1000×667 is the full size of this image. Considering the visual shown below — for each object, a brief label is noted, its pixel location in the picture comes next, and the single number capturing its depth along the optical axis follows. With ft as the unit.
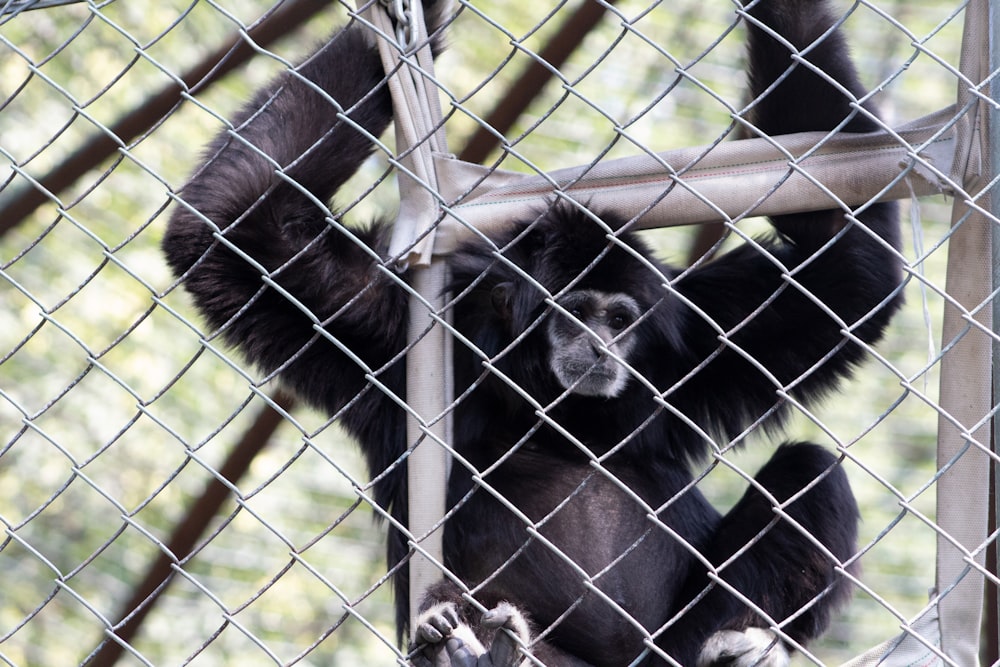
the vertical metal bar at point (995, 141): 17.94
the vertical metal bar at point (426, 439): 22.70
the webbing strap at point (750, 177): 20.80
